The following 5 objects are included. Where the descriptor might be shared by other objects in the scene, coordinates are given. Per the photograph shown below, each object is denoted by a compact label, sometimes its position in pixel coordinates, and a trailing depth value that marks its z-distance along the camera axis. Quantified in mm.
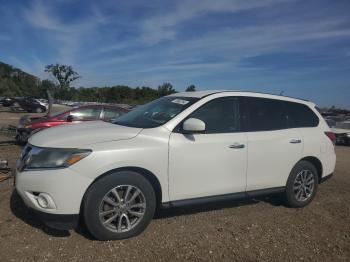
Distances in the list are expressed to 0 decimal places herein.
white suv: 3883
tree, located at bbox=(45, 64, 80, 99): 100812
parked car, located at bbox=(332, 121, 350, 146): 18094
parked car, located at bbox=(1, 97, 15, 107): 40062
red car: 10586
